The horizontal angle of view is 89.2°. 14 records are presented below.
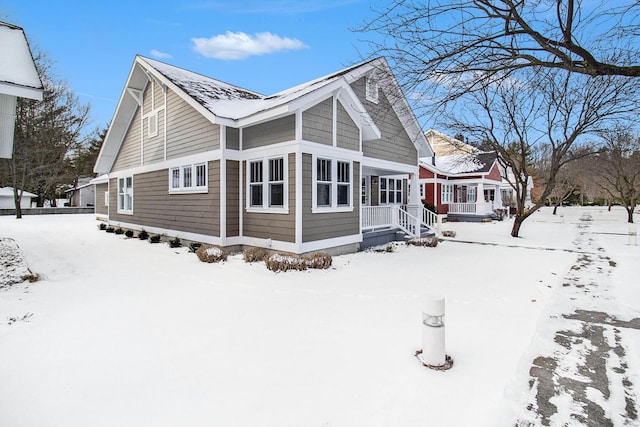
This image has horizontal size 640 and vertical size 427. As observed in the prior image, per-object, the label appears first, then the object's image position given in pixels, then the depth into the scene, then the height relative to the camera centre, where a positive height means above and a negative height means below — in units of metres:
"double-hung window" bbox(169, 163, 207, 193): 10.69 +0.79
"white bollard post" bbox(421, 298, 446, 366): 3.38 -1.35
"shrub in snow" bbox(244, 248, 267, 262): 8.88 -1.48
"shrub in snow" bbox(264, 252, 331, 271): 7.88 -1.49
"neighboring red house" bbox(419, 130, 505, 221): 23.98 +1.26
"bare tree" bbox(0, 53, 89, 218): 23.84 +5.21
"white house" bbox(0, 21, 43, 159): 5.31 +2.22
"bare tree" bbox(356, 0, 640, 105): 4.49 +2.54
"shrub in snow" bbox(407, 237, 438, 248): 12.00 -1.50
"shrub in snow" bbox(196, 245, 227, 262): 8.84 -1.46
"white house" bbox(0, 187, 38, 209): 33.81 +0.42
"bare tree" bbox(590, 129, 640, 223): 22.30 +2.87
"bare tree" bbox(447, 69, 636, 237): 12.64 +3.63
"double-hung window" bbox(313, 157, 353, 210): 9.27 +0.53
